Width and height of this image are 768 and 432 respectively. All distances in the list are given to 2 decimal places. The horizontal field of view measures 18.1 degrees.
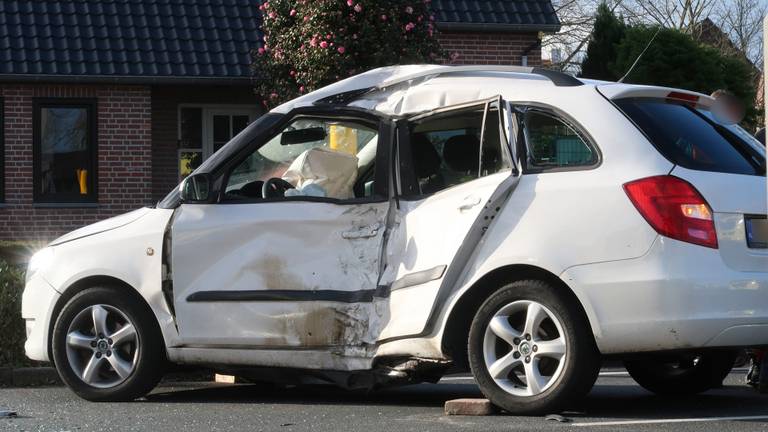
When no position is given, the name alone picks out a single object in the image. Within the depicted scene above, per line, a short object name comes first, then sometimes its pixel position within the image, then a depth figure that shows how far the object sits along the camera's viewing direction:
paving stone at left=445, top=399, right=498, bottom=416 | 12.26
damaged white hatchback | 11.33
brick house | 33.18
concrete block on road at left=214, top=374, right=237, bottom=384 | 16.24
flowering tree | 27.63
